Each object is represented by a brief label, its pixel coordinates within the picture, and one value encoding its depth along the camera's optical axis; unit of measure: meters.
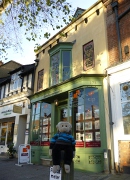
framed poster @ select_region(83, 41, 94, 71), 8.91
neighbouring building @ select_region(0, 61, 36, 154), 12.78
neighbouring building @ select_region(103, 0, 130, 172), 6.41
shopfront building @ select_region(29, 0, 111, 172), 7.14
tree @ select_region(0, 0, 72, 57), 8.45
